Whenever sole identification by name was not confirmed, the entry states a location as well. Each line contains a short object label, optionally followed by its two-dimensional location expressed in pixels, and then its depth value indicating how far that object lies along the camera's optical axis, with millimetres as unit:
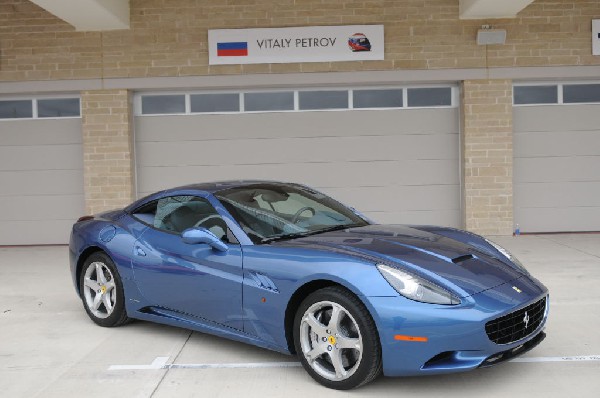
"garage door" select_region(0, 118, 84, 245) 11766
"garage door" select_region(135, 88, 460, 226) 11688
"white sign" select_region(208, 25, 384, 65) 11289
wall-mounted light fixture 11180
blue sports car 3596
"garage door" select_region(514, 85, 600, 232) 11602
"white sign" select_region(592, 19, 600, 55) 11273
